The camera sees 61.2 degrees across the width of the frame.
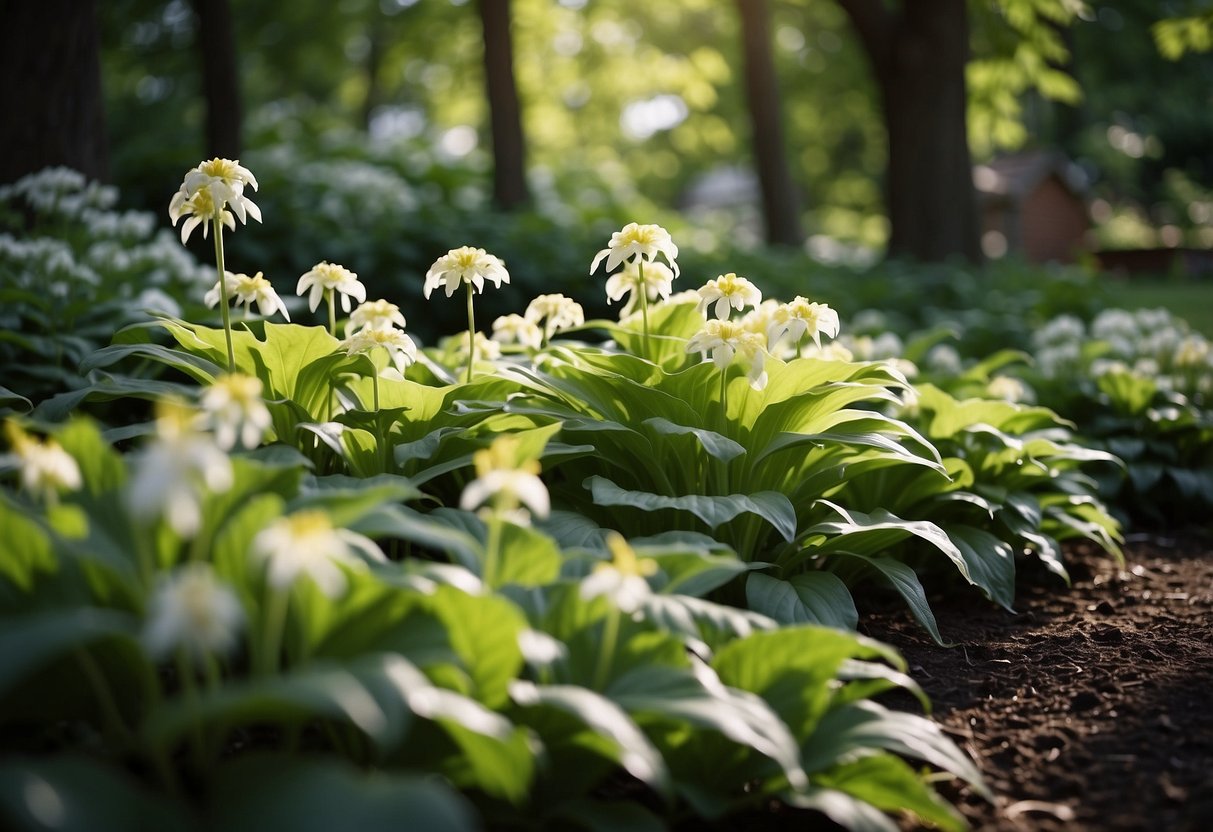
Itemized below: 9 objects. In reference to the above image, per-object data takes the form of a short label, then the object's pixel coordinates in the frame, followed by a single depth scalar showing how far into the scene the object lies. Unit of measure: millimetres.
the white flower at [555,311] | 3348
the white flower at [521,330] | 3439
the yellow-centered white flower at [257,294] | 3025
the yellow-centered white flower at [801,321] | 2848
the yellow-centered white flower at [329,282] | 2939
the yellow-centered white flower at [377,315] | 2768
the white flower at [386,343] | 2738
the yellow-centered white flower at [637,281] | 3164
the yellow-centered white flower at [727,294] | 2811
